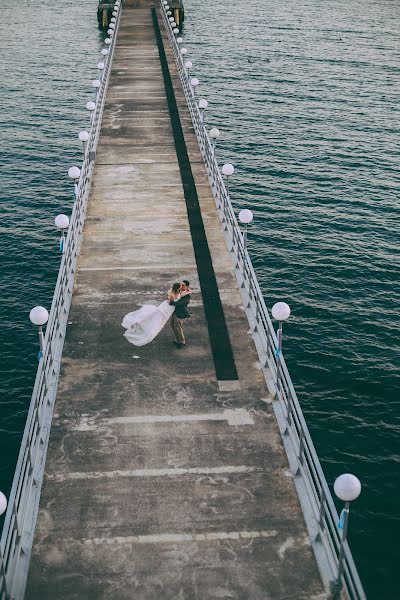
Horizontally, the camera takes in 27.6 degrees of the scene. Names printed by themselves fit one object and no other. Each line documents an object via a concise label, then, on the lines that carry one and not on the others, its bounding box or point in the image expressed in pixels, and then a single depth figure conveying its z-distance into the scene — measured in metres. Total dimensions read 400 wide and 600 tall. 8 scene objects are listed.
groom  20.38
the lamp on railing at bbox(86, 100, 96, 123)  35.68
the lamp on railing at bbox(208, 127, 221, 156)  31.86
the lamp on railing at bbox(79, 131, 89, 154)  31.62
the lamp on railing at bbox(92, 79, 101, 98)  41.51
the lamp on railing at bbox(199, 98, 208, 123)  36.06
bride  20.75
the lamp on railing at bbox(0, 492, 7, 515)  12.25
